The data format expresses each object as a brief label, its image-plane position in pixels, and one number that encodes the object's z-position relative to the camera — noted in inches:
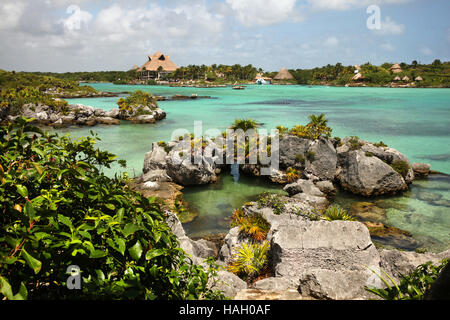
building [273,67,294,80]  6205.7
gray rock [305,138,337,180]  662.5
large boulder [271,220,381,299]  239.9
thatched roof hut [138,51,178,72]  5423.2
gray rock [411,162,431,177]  707.4
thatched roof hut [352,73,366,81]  4864.7
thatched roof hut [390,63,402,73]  4830.7
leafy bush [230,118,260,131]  776.9
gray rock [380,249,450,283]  234.5
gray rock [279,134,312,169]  693.3
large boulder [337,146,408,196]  577.3
